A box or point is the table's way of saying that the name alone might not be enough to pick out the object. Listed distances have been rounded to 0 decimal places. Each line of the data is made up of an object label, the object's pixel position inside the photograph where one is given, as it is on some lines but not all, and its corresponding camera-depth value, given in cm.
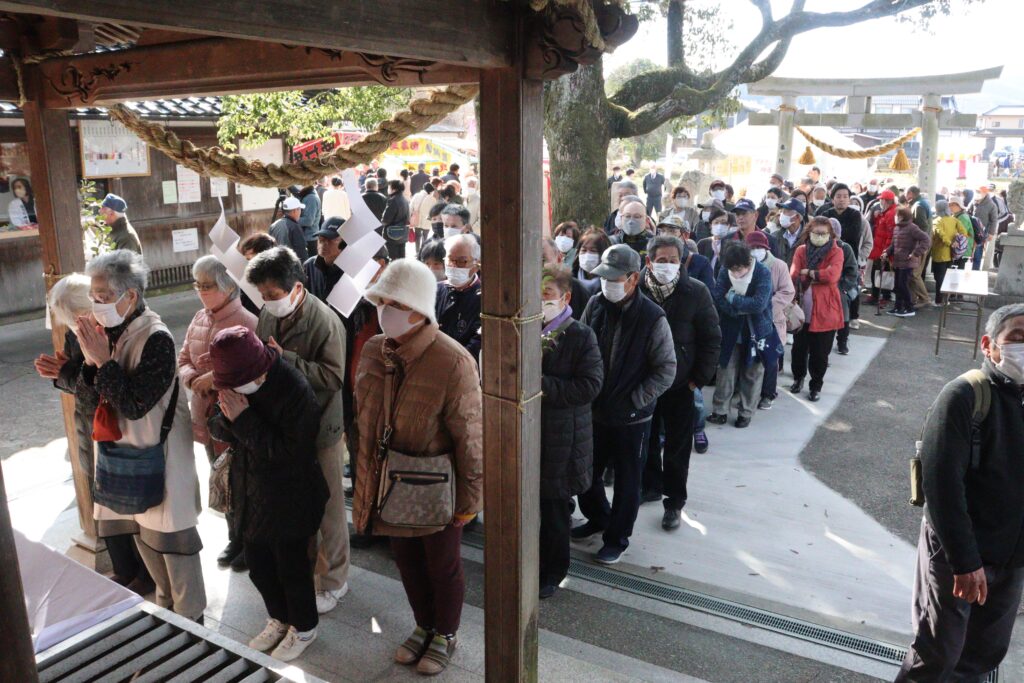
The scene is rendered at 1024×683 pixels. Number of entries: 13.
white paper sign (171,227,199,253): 1389
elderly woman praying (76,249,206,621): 361
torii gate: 1748
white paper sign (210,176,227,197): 1430
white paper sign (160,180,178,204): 1364
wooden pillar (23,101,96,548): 427
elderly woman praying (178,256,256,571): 417
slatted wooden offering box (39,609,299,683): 300
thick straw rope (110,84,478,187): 315
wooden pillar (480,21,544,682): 289
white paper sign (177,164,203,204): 1391
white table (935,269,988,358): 934
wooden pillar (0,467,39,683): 165
